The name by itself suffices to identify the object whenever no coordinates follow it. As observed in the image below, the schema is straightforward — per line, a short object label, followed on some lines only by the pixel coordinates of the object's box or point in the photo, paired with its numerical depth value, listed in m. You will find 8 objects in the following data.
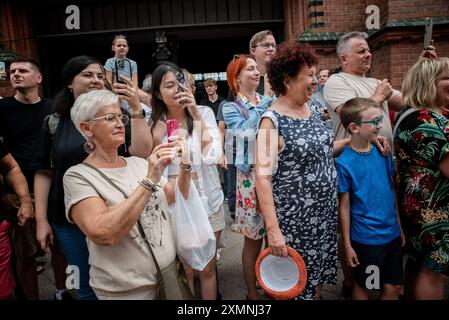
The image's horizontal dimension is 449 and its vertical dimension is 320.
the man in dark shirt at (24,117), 2.77
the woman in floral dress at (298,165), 1.95
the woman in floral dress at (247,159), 2.44
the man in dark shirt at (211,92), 6.88
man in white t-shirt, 2.57
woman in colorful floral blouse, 1.93
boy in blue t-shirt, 2.12
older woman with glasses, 1.40
